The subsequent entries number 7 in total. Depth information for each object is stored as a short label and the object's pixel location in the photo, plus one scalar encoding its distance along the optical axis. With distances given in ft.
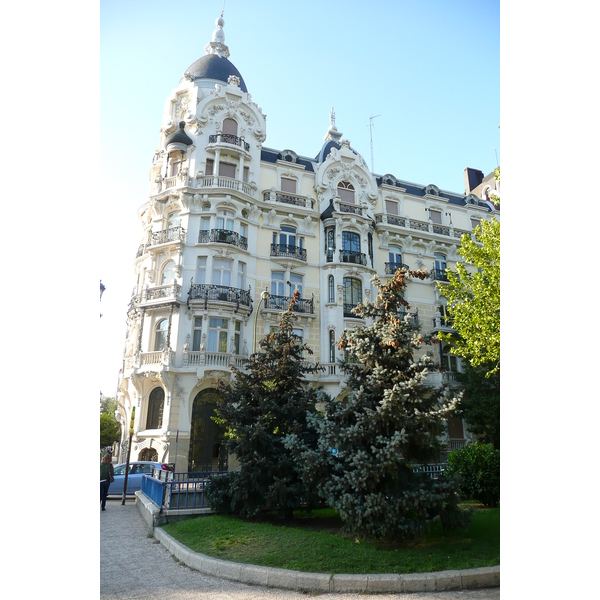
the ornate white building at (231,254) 75.66
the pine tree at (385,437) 27.25
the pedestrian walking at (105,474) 43.80
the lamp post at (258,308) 79.21
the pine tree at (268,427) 35.83
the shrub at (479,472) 40.52
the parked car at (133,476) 56.49
